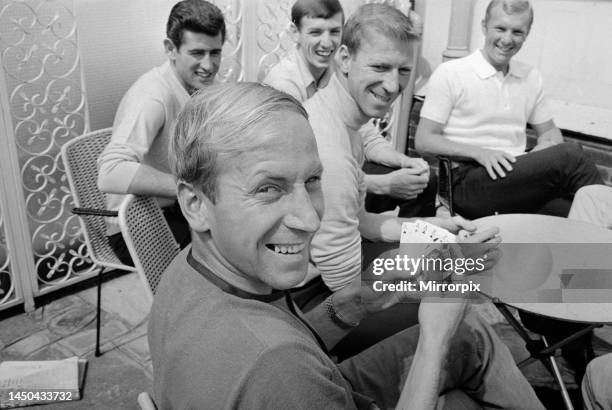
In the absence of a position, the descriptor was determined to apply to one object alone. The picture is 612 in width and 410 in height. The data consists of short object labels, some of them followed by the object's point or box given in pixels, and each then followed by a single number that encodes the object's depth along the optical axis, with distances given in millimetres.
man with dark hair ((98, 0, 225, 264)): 2322
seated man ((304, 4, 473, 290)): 1935
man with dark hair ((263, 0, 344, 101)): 3479
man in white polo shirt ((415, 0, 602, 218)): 3145
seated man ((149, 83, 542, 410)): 956
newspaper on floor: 2438
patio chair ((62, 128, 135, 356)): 2595
